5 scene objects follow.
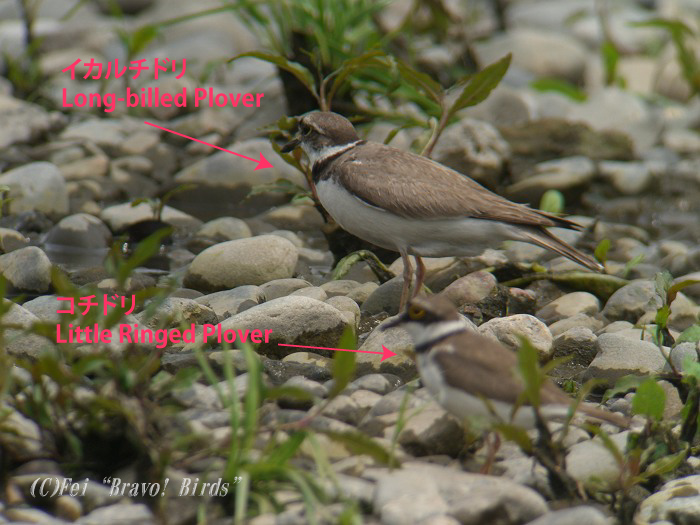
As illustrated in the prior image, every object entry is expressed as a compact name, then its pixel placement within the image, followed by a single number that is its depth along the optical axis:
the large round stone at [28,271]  12.76
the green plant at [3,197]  14.34
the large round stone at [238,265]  13.39
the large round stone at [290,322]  10.89
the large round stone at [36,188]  16.16
